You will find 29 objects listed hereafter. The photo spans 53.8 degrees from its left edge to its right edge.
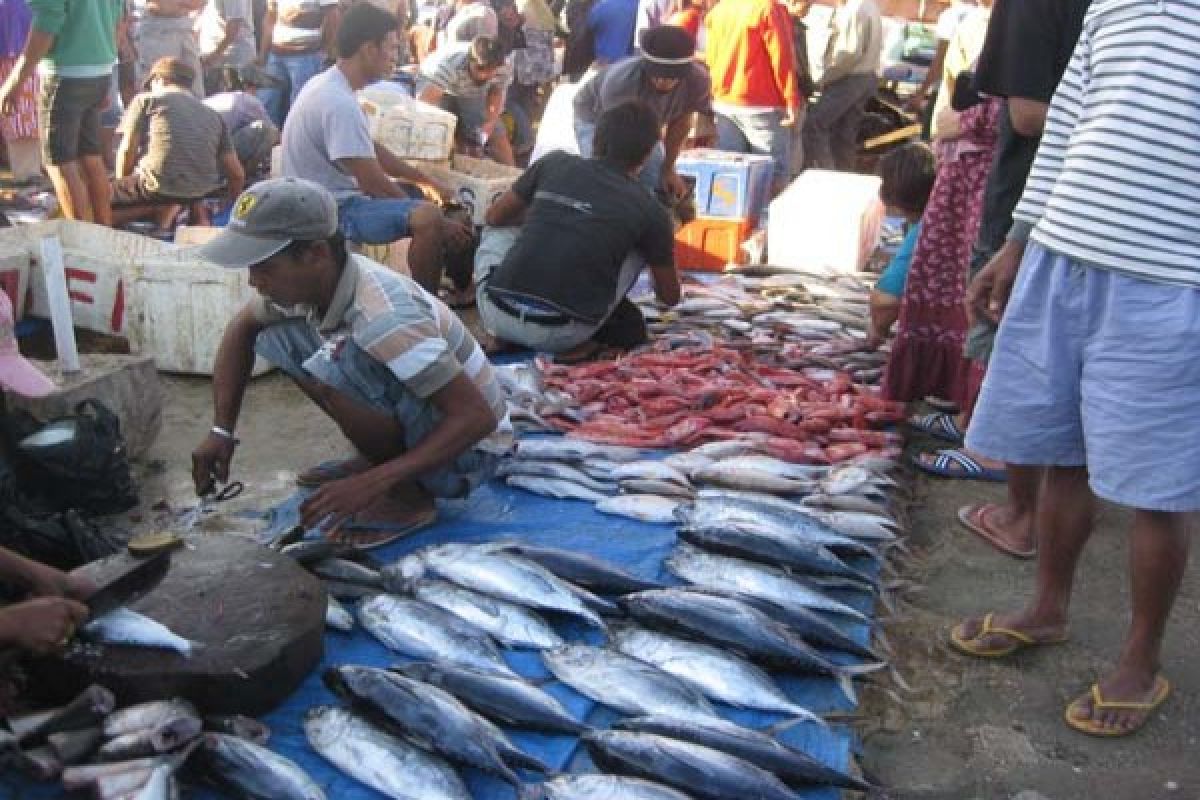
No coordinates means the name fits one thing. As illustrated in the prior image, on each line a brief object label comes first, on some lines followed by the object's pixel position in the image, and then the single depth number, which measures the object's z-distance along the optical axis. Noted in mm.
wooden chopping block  2773
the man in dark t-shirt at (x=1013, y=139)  3512
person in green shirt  6910
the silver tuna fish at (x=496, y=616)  3338
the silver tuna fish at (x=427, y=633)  3201
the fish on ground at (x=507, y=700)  2953
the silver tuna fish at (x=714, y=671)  3107
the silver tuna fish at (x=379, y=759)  2654
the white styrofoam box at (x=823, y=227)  7875
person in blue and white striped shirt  2809
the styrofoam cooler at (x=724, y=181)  8047
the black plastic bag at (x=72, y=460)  4086
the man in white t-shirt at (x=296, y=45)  10047
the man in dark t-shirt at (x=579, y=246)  5758
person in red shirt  9344
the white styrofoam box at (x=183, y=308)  5641
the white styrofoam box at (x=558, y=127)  8344
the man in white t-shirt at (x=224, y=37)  10391
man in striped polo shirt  3400
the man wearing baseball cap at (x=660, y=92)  7340
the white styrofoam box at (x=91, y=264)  5762
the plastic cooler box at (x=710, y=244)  8219
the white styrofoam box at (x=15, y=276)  5848
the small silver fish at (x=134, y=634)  2818
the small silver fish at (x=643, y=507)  4211
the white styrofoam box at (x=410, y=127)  7520
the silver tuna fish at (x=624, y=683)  3035
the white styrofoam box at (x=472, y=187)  7398
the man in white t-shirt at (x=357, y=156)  6156
